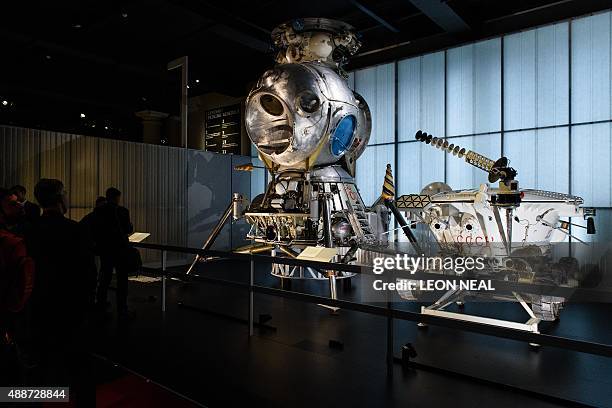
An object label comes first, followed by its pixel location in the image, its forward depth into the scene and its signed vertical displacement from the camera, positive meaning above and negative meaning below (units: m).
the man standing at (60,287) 2.68 -0.53
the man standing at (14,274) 2.51 -0.42
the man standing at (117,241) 5.19 -0.47
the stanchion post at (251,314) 4.54 -1.16
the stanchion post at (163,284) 5.51 -1.05
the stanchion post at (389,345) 3.39 -1.12
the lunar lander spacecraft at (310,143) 5.45 +0.78
